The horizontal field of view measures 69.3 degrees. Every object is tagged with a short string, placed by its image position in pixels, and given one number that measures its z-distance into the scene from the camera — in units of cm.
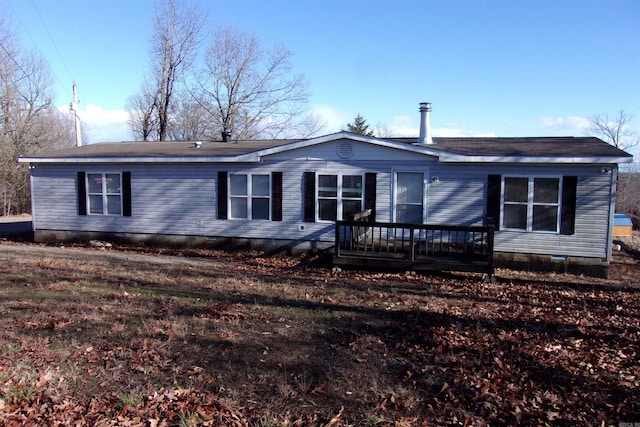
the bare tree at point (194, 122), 3512
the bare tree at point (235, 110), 3419
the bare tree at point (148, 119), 3384
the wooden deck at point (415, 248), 1022
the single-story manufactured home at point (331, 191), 1131
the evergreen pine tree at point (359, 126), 4124
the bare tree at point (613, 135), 4309
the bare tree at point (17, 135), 2839
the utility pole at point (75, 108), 2488
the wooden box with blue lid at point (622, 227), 2100
